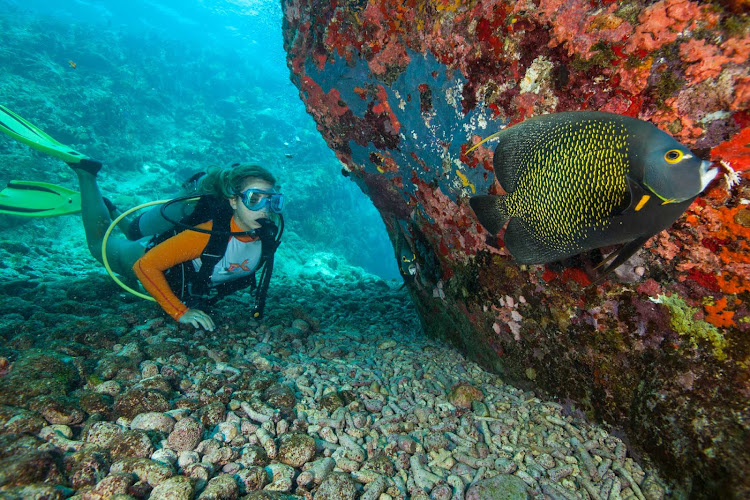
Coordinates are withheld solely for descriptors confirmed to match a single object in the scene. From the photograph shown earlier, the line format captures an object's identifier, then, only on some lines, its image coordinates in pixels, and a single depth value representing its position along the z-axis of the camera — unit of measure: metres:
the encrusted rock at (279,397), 0.82
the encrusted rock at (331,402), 0.84
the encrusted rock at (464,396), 0.89
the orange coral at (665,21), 0.50
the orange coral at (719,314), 0.56
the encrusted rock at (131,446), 0.62
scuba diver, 1.25
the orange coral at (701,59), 0.49
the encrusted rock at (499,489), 0.63
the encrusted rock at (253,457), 0.64
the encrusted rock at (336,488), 0.58
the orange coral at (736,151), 0.48
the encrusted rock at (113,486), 0.52
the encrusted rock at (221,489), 0.53
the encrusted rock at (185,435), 0.66
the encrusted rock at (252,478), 0.58
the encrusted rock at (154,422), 0.69
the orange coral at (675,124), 0.52
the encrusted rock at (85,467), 0.55
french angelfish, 0.36
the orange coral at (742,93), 0.47
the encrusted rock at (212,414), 0.74
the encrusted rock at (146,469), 0.56
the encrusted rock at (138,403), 0.73
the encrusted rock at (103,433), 0.65
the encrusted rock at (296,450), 0.67
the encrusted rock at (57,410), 0.69
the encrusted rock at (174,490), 0.52
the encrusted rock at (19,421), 0.64
